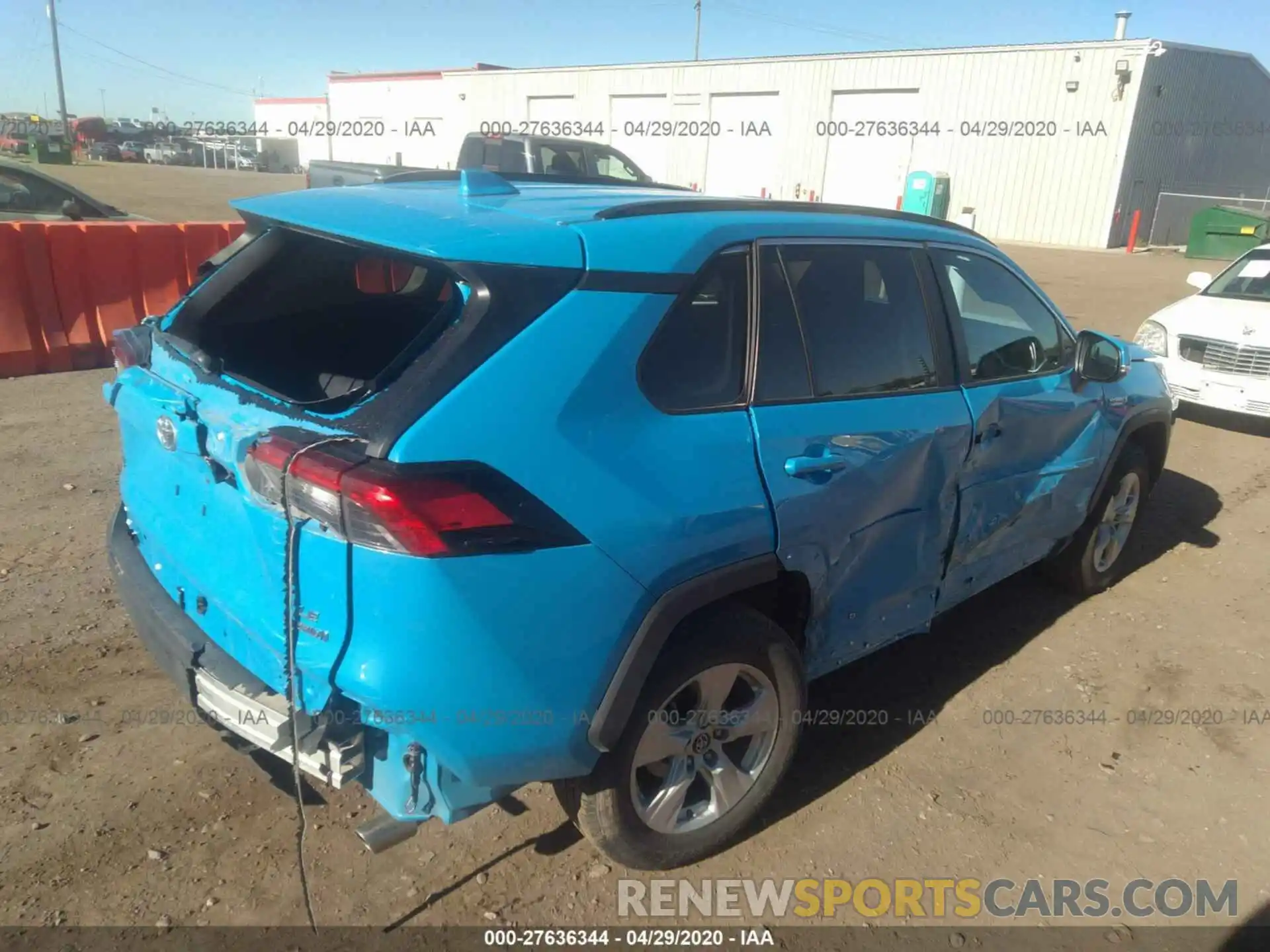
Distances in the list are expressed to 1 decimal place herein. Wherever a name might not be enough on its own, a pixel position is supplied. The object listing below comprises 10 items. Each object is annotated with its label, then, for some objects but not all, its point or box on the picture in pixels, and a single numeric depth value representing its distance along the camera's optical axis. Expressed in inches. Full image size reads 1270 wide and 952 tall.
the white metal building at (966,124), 973.2
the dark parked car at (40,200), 350.6
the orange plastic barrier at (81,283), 281.6
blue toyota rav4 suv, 79.8
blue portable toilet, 924.0
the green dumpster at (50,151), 1537.9
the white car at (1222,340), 303.0
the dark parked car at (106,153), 2117.4
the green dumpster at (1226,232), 887.1
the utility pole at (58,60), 2020.2
